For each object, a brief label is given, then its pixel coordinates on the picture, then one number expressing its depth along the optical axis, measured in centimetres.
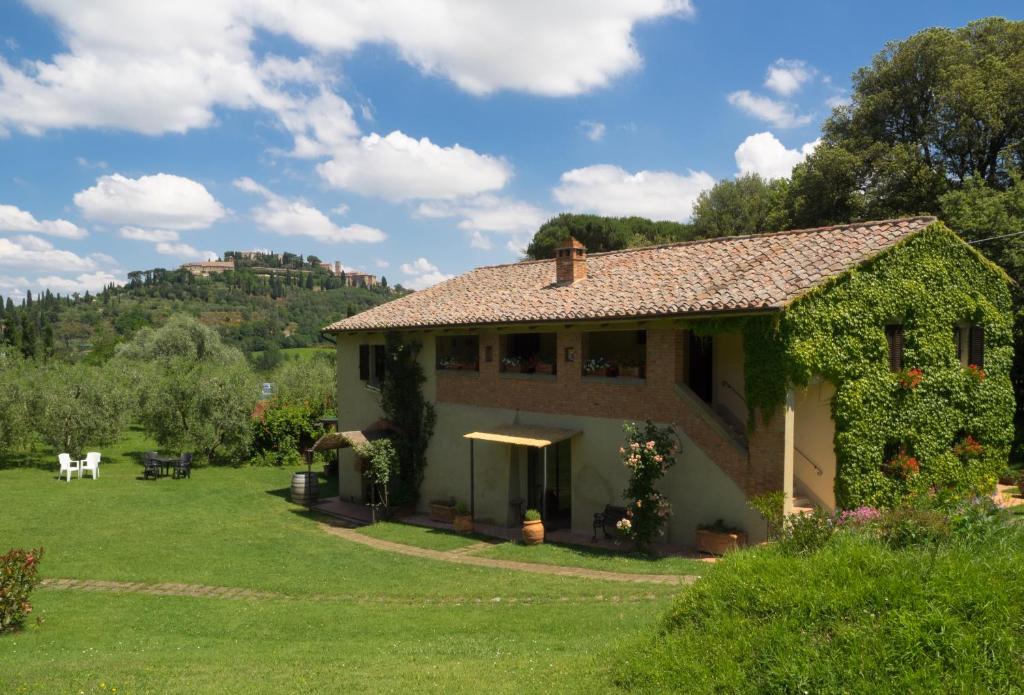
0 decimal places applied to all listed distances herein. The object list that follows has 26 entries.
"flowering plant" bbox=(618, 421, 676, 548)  1324
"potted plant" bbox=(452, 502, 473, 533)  1672
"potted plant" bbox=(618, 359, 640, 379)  1468
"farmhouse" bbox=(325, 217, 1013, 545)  1284
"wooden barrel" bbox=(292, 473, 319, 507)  2058
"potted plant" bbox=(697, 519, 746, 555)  1266
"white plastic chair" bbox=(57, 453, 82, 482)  2347
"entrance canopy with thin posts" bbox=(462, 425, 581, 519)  1495
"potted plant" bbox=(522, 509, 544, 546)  1469
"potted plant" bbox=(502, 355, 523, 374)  1716
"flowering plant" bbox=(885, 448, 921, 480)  1399
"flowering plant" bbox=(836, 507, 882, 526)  798
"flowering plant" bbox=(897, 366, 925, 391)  1413
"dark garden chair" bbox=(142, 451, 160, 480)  2452
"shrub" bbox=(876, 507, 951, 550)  702
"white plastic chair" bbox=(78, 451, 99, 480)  2395
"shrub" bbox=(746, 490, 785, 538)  1178
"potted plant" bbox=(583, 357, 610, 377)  1526
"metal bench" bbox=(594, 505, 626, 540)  1426
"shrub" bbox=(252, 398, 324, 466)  2905
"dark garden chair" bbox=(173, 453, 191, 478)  2477
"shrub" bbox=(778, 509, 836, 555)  745
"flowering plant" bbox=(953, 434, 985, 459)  1553
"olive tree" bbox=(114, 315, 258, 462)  2750
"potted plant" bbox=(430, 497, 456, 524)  1788
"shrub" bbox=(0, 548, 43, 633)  931
